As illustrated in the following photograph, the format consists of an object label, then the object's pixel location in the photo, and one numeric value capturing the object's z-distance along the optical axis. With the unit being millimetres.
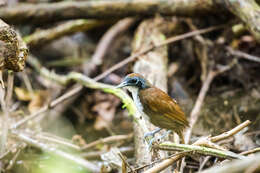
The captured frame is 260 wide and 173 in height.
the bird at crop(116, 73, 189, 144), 6492
